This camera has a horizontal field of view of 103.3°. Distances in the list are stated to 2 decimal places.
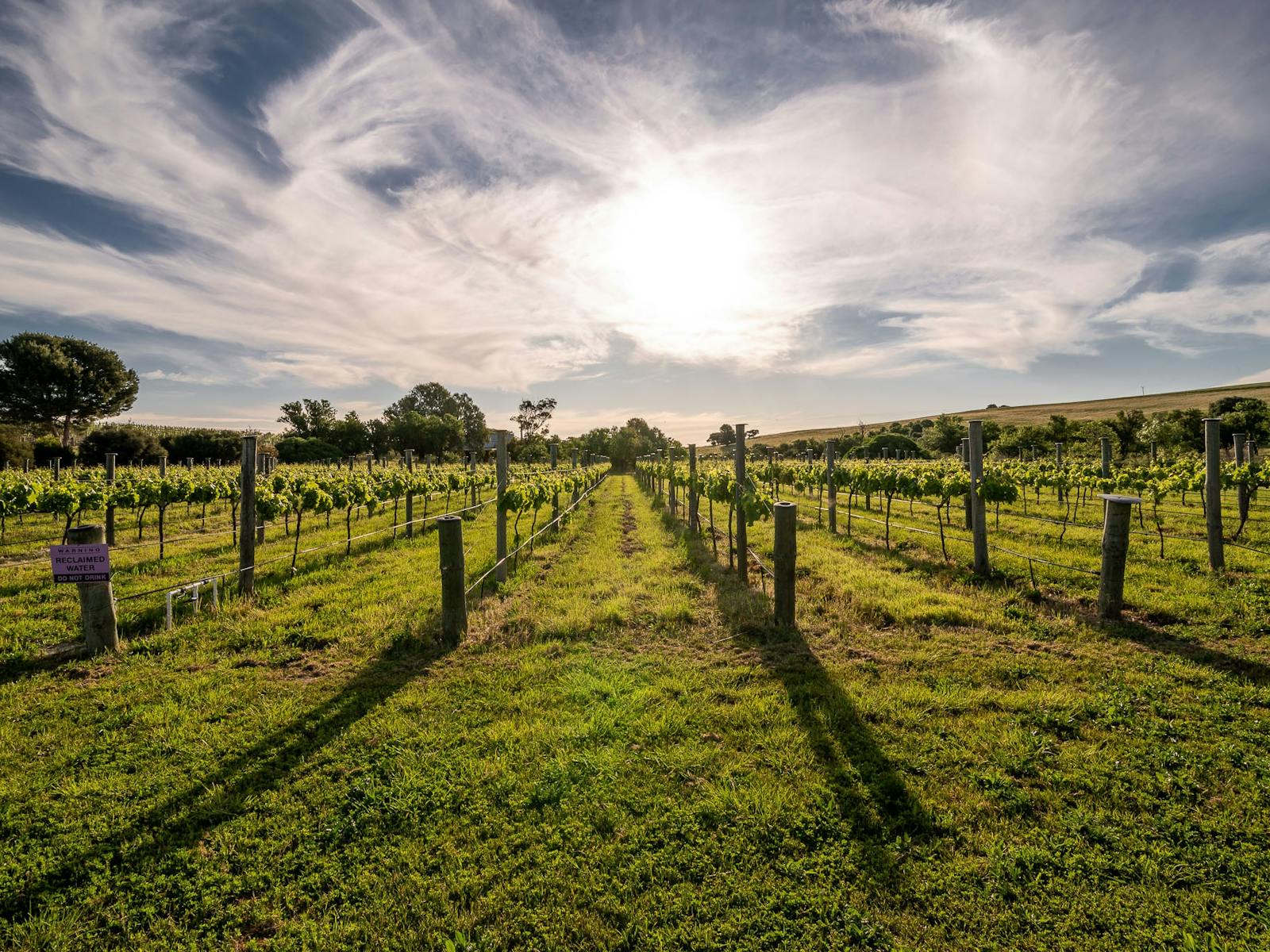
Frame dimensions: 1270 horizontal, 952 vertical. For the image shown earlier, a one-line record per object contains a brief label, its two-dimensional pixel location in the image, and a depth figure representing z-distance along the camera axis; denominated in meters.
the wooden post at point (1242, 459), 10.96
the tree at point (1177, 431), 34.34
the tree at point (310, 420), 63.69
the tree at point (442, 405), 102.94
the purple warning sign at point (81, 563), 5.55
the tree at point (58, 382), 45.78
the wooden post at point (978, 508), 8.82
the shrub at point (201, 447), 48.75
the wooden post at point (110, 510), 12.75
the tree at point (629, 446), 66.25
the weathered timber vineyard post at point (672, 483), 17.63
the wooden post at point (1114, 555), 6.38
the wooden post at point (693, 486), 13.35
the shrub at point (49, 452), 37.59
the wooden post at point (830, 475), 13.93
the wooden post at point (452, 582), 6.05
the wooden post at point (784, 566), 6.59
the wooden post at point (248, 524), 8.04
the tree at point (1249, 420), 34.84
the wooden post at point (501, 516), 8.80
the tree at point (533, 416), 102.00
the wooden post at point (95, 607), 5.82
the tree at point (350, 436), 62.78
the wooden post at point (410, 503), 13.66
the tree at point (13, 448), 33.54
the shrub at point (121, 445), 40.88
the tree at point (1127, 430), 41.09
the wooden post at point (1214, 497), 8.27
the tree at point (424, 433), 63.12
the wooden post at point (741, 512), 8.85
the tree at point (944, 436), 60.47
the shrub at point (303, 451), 53.34
